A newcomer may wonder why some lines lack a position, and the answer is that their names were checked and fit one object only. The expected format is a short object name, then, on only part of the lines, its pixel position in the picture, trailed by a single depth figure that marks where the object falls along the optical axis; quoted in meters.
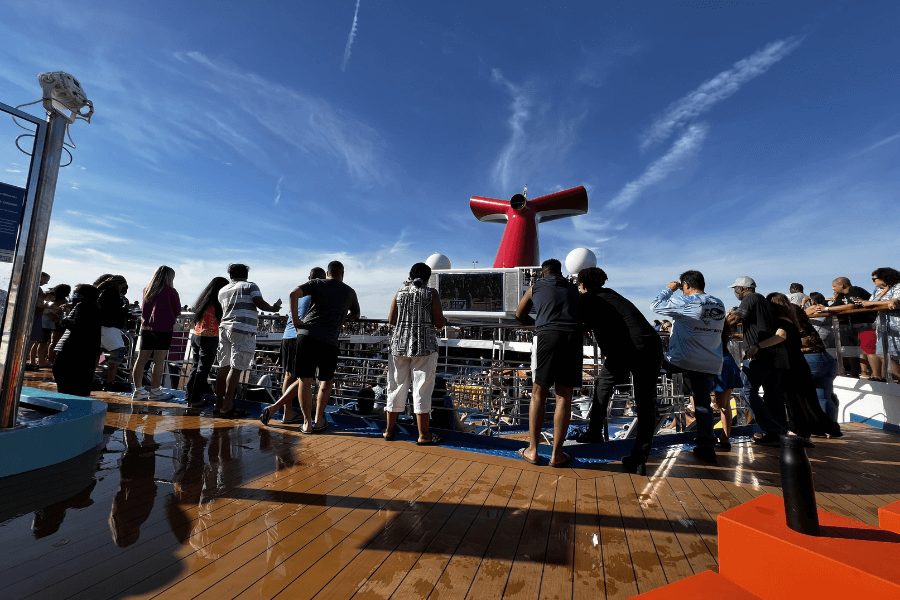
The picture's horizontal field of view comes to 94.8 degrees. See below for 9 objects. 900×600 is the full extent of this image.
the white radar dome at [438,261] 25.02
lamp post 2.67
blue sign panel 2.64
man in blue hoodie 3.28
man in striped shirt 4.18
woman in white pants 3.54
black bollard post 1.05
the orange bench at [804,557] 0.90
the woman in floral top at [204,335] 4.55
